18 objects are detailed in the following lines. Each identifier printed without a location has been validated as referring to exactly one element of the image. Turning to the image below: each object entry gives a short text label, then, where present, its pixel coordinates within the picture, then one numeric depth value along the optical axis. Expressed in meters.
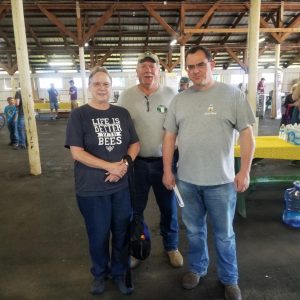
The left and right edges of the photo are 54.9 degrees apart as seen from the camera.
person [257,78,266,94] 14.83
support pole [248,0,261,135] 5.20
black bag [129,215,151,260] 2.06
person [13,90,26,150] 7.37
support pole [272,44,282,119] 11.72
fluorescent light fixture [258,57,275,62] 20.54
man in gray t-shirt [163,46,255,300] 1.86
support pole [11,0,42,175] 4.79
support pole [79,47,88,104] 10.88
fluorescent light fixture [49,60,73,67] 19.58
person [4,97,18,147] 7.67
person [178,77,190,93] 5.70
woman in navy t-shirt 1.89
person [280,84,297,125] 6.02
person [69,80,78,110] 14.80
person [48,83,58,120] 15.35
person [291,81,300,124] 5.27
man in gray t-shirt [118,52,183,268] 2.23
